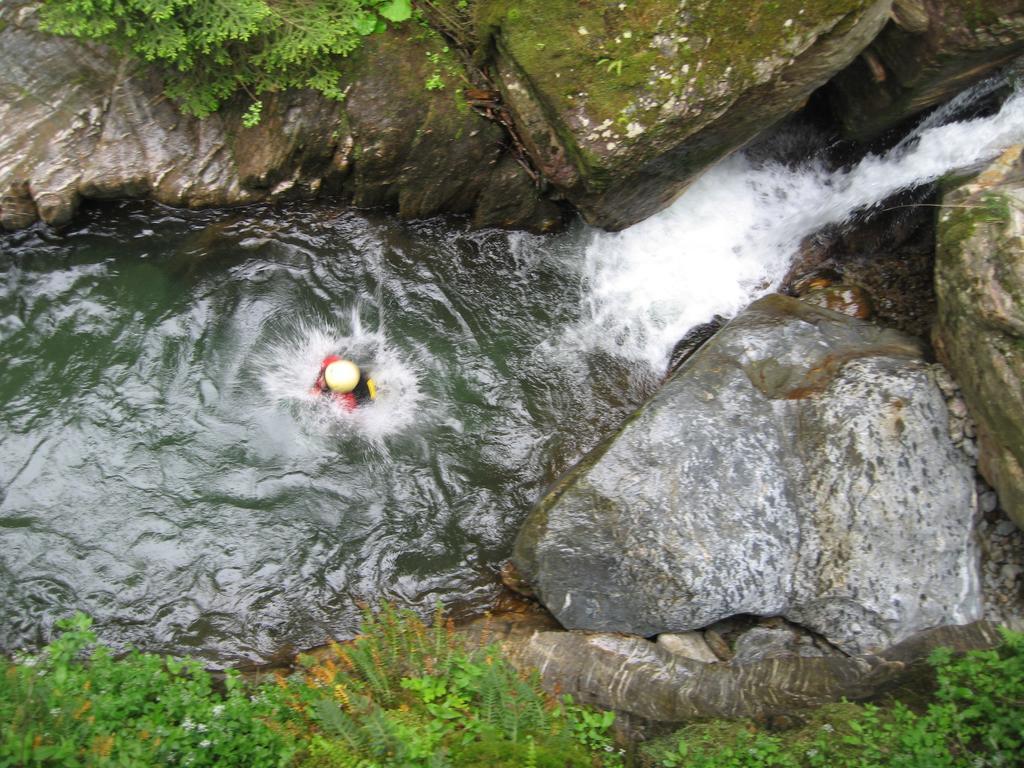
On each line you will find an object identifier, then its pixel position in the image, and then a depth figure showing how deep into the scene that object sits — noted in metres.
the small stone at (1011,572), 5.15
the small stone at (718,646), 5.23
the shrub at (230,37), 5.36
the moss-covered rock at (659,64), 5.15
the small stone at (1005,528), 5.20
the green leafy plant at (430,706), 4.02
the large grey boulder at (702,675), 4.56
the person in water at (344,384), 6.04
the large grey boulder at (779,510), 5.03
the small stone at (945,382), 5.32
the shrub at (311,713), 3.96
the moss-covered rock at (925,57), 5.25
